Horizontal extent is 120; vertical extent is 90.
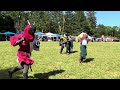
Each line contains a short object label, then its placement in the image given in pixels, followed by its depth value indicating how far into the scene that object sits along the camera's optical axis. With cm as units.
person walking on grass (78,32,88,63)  523
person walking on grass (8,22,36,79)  273
